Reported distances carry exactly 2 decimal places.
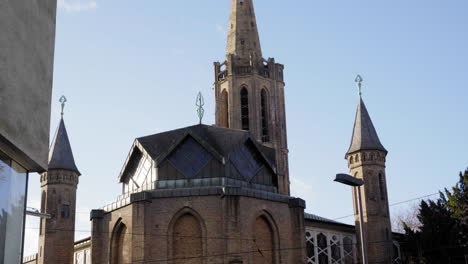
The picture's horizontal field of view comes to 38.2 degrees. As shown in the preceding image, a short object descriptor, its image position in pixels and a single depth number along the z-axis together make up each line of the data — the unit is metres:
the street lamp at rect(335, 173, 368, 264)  22.57
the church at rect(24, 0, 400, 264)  32.38
